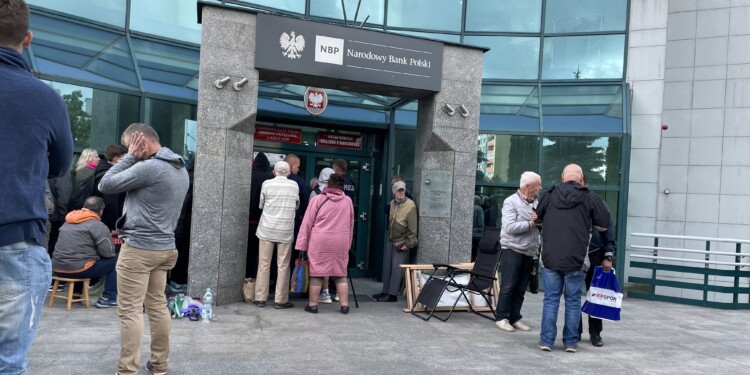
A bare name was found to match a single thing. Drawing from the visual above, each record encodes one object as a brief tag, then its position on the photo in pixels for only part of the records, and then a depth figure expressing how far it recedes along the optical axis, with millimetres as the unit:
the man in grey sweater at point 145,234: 3977
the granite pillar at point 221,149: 6895
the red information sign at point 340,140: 10016
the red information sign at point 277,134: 9562
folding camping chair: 7016
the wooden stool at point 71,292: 6406
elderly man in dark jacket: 5695
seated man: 6406
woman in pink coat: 6961
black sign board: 7145
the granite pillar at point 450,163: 8141
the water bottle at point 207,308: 6125
